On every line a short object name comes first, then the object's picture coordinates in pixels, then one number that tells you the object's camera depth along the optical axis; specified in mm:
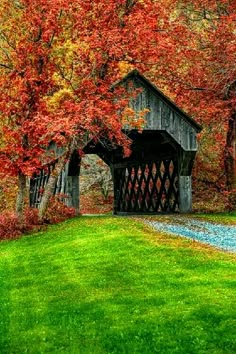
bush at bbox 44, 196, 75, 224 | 26359
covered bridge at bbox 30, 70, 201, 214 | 28047
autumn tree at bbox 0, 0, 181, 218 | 23672
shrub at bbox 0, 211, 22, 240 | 23734
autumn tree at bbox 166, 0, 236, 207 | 30797
